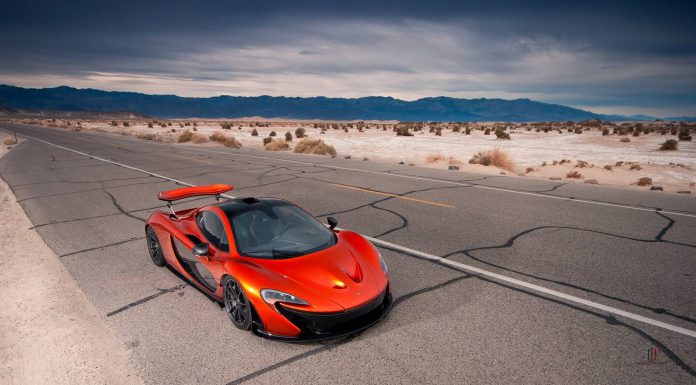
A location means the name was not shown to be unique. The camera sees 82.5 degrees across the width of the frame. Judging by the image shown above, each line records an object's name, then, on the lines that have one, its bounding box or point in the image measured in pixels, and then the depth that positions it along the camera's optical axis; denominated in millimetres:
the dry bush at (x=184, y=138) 33469
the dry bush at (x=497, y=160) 17641
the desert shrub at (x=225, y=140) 29402
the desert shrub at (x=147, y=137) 36350
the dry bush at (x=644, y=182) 13195
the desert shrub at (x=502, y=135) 36375
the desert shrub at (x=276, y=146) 26359
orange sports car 3627
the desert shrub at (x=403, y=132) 41950
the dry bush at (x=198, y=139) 32062
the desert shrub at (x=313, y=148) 23312
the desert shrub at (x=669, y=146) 24953
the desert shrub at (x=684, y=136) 31719
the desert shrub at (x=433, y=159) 19552
